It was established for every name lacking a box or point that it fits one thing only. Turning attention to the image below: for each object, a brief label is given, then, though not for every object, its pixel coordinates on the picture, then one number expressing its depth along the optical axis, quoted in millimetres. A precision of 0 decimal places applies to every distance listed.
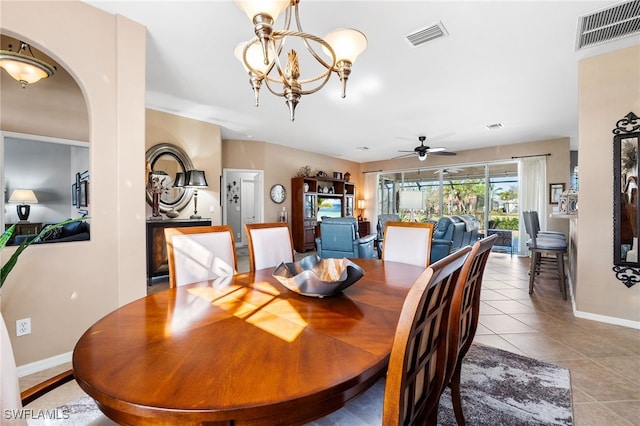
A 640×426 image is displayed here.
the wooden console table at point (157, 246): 3891
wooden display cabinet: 7207
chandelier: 1670
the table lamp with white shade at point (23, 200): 2375
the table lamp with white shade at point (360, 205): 9391
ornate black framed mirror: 2615
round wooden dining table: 624
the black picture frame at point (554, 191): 6226
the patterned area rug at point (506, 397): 1533
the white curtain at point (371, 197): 9258
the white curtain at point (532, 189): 6457
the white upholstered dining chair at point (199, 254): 1688
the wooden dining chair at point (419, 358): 723
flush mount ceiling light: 2000
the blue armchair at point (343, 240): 4266
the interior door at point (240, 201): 7270
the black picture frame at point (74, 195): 2568
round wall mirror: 4367
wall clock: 6895
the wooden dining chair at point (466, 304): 1194
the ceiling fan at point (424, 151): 5707
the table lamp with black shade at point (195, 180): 4355
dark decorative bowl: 1283
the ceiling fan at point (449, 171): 7774
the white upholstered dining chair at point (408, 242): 2199
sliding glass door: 7078
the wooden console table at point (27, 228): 2340
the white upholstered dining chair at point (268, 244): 2133
